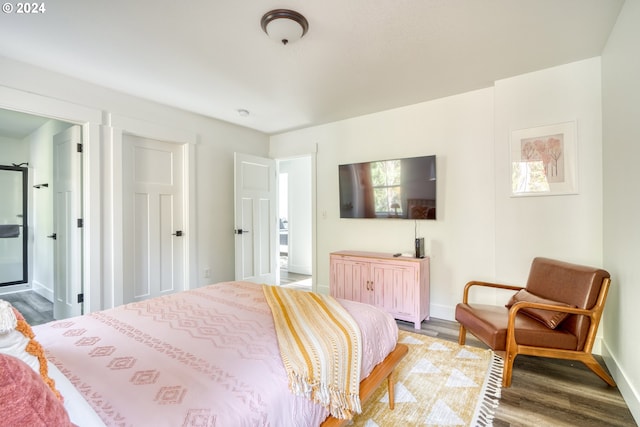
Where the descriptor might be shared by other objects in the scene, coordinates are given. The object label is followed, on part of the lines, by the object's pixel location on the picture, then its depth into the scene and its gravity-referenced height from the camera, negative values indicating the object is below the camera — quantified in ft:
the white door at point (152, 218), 11.15 -0.16
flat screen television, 11.00 +0.96
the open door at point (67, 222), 9.88 -0.23
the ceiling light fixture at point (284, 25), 6.32 +4.20
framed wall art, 8.46 +1.51
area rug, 5.68 -3.98
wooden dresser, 10.32 -2.62
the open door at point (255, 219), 13.89 -0.28
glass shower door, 14.70 -0.47
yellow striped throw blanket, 3.91 -2.04
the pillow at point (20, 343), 2.29 -1.03
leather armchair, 6.57 -2.71
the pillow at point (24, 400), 1.69 -1.12
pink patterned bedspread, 3.01 -1.92
